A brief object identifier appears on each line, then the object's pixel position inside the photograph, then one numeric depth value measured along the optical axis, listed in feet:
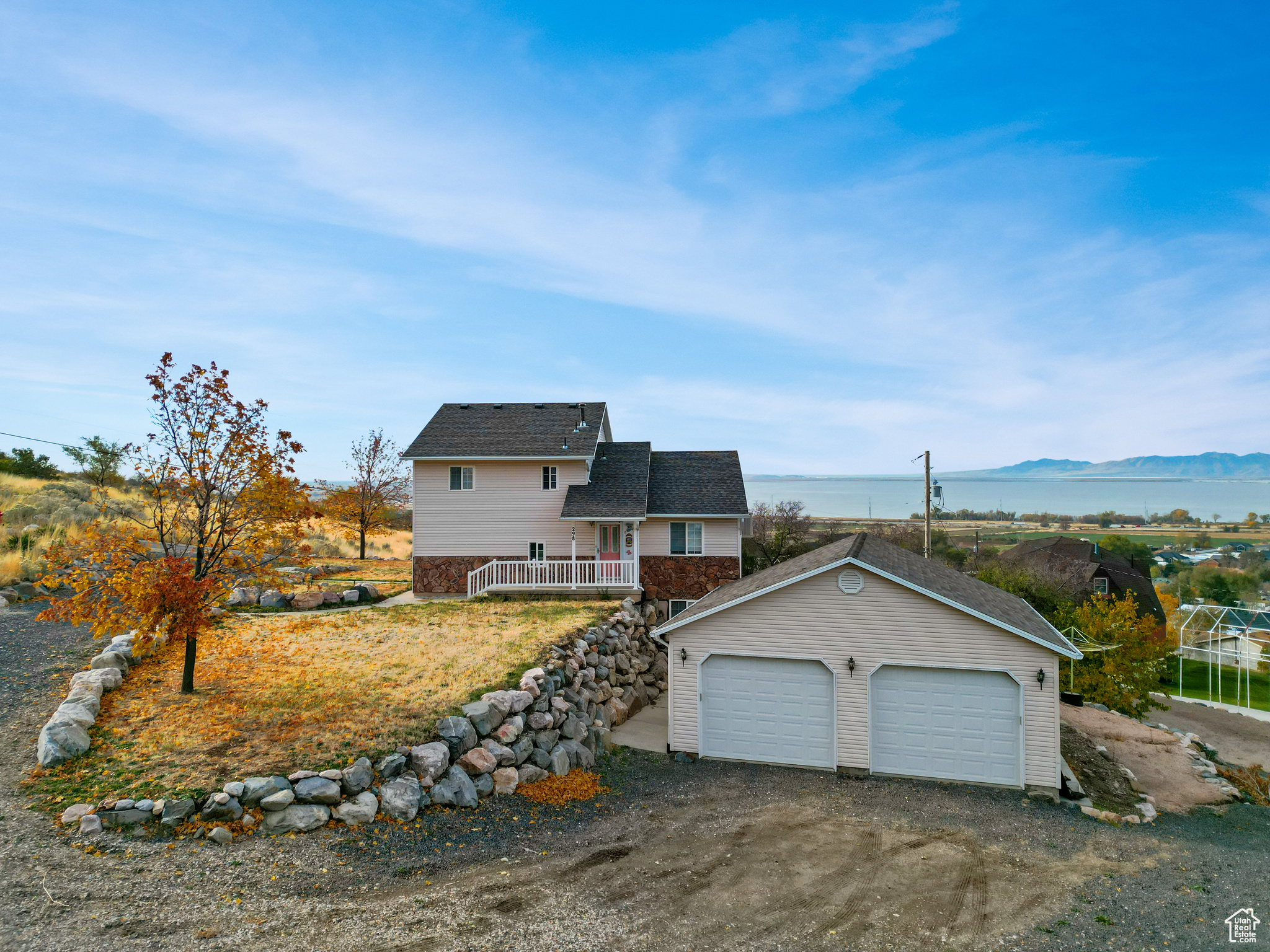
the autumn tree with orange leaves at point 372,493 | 108.27
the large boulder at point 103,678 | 36.24
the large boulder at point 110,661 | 39.50
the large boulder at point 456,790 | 30.14
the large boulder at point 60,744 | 28.96
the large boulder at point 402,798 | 28.43
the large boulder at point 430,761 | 30.66
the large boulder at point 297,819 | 26.53
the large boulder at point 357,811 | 27.50
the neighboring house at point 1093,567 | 104.13
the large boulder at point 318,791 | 27.48
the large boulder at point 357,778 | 28.58
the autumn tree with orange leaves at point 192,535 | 33.65
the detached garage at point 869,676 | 37.83
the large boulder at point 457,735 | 32.65
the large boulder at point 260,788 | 26.89
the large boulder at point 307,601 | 65.21
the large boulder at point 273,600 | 65.31
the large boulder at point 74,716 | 30.99
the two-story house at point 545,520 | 74.18
